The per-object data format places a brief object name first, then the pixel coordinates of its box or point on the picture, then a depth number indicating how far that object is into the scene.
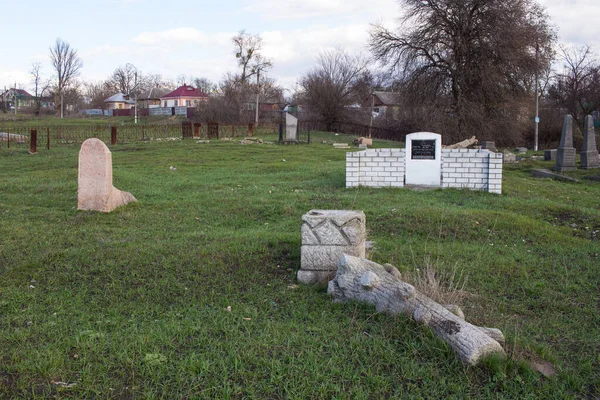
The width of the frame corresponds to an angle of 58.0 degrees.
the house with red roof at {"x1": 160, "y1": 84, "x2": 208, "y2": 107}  81.50
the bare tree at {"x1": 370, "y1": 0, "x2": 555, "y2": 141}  32.78
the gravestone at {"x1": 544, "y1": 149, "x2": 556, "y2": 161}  24.06
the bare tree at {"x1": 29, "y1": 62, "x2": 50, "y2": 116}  71.00
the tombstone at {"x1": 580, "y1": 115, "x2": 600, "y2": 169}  19.81
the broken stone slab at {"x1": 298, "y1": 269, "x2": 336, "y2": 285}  5.30
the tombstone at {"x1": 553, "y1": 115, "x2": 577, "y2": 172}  19.44
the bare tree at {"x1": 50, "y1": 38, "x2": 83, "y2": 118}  71.88
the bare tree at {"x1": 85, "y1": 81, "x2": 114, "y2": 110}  89.38
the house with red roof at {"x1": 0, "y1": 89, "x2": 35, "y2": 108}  86.59
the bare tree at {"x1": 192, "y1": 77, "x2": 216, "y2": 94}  84.25
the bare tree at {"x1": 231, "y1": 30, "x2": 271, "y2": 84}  59.53
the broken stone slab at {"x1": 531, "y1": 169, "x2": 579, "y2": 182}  16.09
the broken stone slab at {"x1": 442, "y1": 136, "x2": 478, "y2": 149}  22.51
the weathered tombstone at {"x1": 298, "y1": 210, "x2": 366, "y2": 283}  5.27
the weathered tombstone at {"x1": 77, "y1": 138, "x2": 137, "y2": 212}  8.98
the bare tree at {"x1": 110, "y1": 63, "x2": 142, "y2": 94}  85.00
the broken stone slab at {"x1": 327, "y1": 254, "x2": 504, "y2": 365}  3.59
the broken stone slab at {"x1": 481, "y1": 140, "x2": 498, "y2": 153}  25.13
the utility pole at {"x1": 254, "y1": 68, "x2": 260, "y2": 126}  55.31
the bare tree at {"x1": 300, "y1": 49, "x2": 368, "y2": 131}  52.06
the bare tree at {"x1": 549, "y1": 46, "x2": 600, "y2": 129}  42.50
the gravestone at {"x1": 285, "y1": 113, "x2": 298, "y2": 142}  30.69
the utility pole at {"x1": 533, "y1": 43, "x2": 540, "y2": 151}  34.53
